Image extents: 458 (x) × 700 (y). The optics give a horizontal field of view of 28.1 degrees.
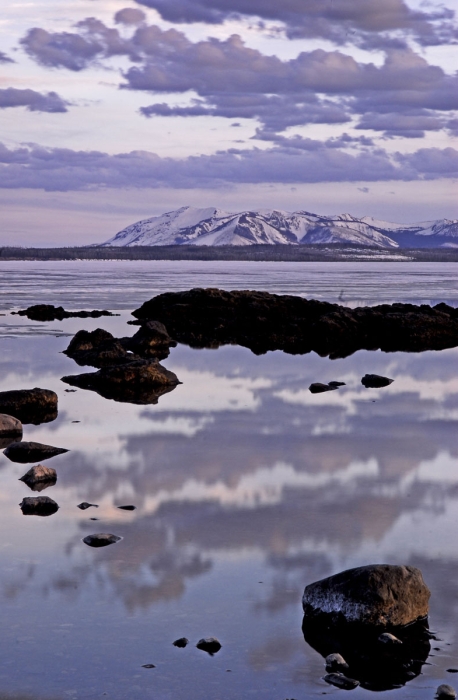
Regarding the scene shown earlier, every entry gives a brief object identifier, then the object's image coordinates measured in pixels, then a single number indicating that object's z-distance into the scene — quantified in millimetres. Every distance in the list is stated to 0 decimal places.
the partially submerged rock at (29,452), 16089
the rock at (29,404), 20391
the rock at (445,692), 7562
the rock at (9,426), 17844
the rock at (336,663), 8227
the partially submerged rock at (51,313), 48978
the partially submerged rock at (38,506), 12727
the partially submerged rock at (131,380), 24312
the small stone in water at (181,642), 8398
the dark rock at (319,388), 25047
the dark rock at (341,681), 7875
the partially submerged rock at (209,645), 8328
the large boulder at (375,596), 8953
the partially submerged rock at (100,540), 11289
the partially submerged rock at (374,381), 26281
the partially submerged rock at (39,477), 14250
